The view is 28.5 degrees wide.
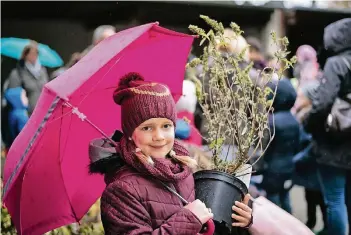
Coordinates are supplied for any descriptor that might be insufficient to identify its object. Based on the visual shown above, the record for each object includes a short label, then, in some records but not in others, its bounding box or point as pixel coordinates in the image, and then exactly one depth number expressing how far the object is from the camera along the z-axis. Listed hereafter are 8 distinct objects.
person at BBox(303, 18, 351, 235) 4.97
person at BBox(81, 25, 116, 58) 6.57
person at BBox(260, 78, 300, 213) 5.31
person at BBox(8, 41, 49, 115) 7.19
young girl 2.85
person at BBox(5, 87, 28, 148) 7.09
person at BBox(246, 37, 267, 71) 6.10
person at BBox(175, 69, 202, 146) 5.89
